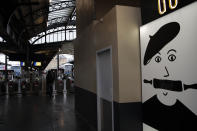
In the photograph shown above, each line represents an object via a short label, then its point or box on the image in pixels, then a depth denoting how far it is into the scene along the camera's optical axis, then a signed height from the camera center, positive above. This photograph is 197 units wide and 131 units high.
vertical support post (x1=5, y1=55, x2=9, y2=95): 13.09 -0.99
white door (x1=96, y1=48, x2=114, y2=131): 3.98 -0.46
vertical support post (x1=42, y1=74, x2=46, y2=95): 13.94 -1.03
